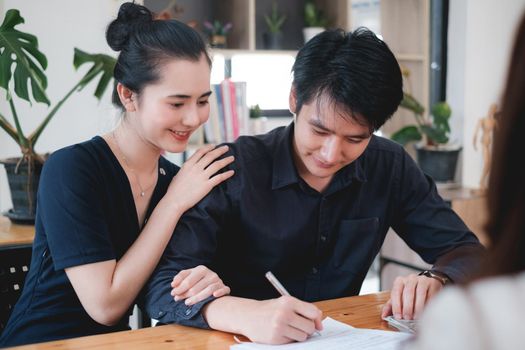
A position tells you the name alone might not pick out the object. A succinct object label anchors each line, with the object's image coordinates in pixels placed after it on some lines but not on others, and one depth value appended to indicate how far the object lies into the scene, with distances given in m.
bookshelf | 2.94
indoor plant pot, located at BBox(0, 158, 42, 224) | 2.11
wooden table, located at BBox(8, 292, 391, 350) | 1.11
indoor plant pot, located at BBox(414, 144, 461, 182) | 3.29
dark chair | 1.64
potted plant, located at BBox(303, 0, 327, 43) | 3.17
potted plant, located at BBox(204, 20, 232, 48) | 2.91
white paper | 1.11
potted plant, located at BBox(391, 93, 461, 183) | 3.28
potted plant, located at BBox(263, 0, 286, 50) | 3.10
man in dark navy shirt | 1.42
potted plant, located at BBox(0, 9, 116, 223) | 2.03
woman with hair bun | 1.33
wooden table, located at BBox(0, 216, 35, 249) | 1.82
